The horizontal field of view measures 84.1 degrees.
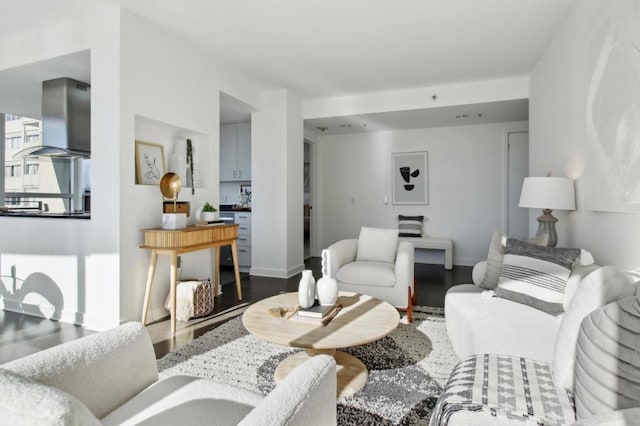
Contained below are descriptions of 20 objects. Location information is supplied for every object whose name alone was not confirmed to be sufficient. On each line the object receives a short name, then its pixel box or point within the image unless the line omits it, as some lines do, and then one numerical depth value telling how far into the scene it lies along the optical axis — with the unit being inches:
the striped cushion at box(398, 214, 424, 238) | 245.9
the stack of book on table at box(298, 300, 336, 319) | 80.5
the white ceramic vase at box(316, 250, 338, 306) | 86.6
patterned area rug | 70.8
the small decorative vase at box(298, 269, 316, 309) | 84.0
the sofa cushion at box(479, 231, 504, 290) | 103.9
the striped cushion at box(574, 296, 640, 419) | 41.4
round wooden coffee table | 70.2
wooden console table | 116.4
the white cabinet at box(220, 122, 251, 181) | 236.7
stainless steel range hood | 145.5
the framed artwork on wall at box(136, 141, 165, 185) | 128.4
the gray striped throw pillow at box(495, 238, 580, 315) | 84.3
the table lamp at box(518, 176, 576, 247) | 109.6
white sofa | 45.7
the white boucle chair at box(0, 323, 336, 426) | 36.3
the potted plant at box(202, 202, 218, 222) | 142.1
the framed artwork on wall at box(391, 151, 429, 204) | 250.2
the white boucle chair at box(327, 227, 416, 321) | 129.3
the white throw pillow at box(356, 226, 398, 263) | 147.9
